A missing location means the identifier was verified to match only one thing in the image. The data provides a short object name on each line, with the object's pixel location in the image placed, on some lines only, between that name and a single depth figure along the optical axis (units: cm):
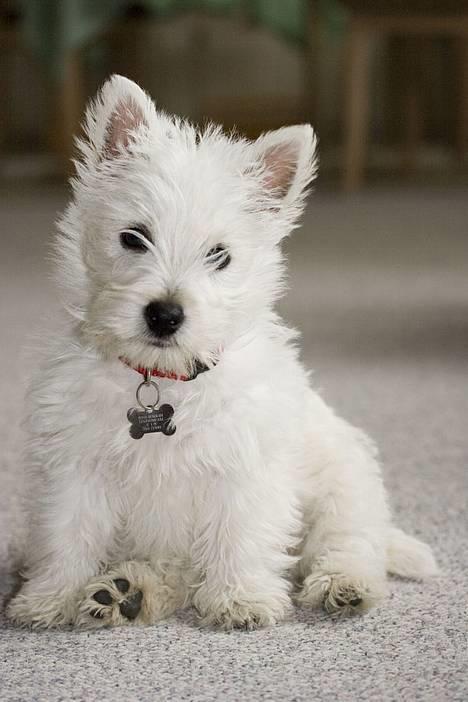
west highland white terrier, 130
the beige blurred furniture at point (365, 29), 573
